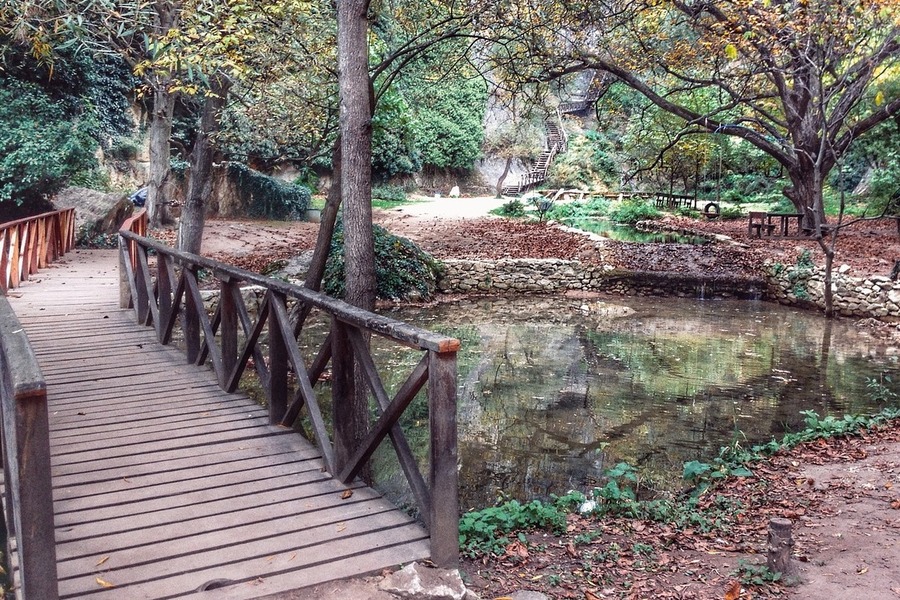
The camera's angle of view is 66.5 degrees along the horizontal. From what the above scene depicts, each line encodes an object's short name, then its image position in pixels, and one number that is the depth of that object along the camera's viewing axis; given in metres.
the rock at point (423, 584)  3.03
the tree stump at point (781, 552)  3.75
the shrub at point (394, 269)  13.37
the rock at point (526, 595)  3.25
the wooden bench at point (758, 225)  19.47
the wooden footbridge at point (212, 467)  2.97
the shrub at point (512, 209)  25.58
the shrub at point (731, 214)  24.94
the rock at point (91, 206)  14.83
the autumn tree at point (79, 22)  6.50
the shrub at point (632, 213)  24.31
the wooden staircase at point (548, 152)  36.84
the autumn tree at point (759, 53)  10.26
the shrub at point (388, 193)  29.59
